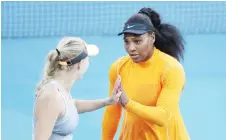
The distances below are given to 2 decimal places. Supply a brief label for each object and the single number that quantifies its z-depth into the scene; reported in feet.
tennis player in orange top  36.65
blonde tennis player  31.65
